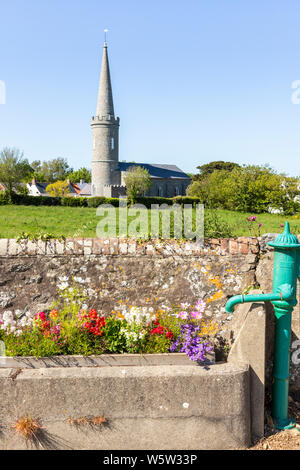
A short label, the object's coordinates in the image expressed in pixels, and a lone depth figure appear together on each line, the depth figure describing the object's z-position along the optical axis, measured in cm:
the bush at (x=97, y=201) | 3488
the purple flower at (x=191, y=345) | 350
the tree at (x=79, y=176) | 8462
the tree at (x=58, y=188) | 5838
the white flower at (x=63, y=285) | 411
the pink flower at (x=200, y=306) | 404
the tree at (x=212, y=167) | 7539
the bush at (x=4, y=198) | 3158
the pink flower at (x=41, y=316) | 383
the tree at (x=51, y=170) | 8406
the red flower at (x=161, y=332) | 371
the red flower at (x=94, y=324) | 367
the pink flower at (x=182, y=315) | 390
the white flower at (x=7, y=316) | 405
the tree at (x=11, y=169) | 3947
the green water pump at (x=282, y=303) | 350
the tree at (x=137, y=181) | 5825
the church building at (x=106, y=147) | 6078
